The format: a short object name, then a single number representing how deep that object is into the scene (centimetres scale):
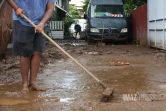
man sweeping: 427
